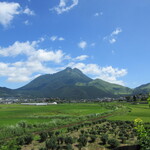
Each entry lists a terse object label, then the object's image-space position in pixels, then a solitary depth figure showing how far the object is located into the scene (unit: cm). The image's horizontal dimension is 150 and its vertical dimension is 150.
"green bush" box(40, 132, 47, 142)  3319
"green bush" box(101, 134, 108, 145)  3082
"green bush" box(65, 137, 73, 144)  3049
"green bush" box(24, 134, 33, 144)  3098
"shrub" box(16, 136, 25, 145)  3022
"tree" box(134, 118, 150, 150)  1080
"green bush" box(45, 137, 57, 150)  2649
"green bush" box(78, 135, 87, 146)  2894
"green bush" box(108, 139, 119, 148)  2789
